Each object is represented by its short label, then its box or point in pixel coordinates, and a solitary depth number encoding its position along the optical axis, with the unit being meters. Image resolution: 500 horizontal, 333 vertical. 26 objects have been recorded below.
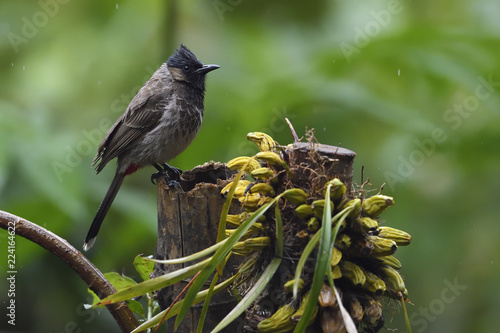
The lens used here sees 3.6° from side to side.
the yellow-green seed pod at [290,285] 4.81
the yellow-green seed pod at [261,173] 5.17
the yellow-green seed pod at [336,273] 4.85
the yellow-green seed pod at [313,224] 4.96
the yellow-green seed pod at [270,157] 5.20
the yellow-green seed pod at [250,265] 5.22
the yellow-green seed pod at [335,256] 4.82
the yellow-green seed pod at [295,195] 5.00
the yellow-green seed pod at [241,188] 5.44
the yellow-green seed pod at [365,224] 4.92
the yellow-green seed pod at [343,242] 4.96
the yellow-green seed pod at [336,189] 4.90
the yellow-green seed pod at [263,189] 5.21
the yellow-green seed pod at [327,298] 4.73
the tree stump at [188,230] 6.19
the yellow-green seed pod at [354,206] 4.87
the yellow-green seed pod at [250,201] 5.27
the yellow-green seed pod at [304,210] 5.02
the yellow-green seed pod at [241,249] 5.18
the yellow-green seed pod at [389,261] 5.18
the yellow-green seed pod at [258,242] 5.12
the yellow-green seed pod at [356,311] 4.89
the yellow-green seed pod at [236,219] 5.42
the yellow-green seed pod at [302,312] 4.77
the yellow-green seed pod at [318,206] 4.86
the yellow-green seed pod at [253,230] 5.18
